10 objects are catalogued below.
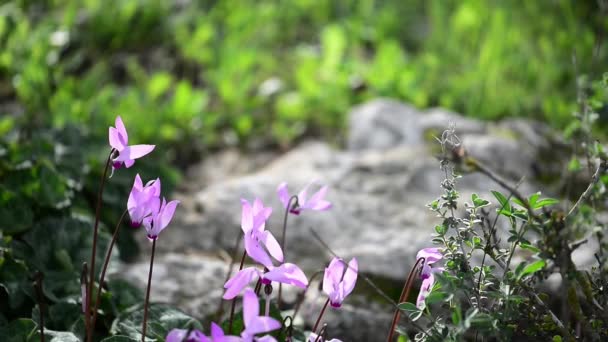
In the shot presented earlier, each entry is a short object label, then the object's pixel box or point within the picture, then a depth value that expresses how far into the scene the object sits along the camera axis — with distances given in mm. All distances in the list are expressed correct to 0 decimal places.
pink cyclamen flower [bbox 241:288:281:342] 1144
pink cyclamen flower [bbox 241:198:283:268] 1177
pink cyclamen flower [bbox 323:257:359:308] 1198
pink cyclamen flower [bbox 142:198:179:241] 1194
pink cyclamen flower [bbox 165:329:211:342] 1152
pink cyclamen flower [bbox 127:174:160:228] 1192
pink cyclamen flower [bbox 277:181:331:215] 1247
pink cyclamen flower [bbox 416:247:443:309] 1215
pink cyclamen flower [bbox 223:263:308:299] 1170
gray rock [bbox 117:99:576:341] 1445
